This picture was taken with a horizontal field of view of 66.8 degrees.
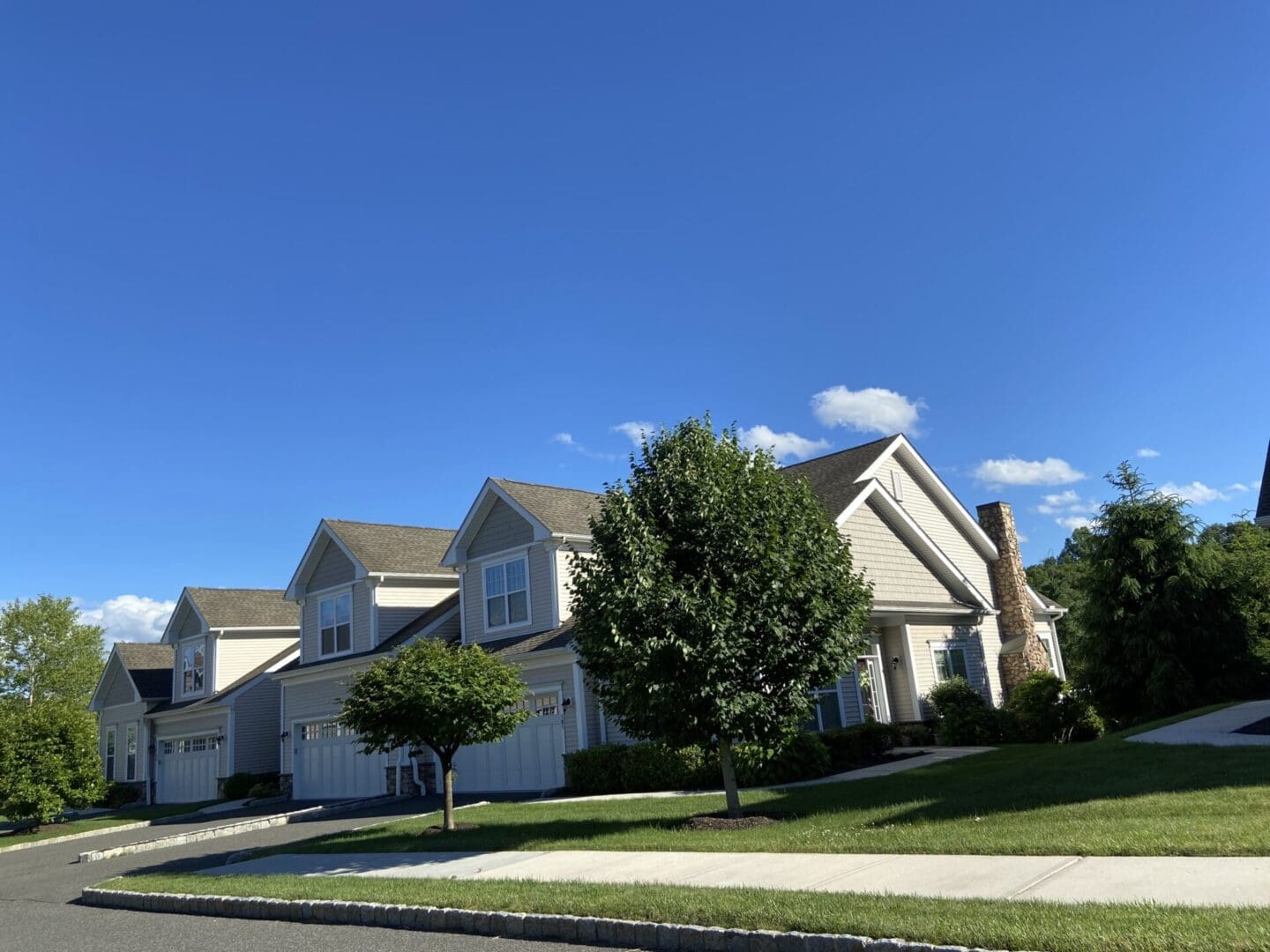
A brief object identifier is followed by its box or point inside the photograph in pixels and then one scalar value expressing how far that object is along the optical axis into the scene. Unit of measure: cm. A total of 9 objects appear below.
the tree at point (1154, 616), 2341
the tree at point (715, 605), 1239
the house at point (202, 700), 3288
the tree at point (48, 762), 2748
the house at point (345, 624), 2728
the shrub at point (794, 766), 1809
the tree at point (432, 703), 1580
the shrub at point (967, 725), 2189
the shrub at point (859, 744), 1942
